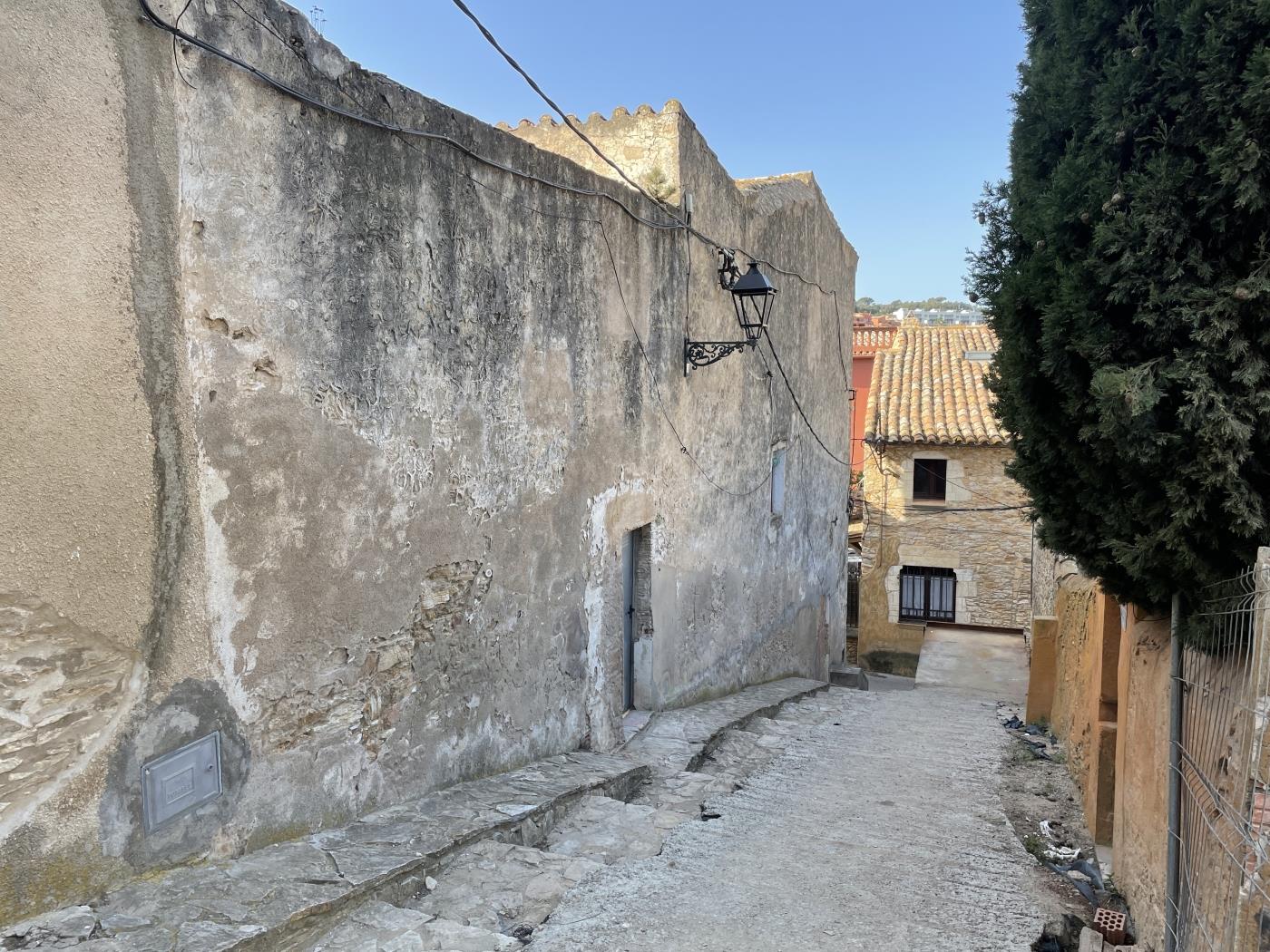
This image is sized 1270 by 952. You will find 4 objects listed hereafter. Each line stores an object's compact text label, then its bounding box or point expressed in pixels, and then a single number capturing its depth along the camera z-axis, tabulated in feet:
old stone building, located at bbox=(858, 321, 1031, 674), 62.54
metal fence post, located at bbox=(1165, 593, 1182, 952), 12.89
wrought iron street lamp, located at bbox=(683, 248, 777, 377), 25.81
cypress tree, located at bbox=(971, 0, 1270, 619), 11.78
